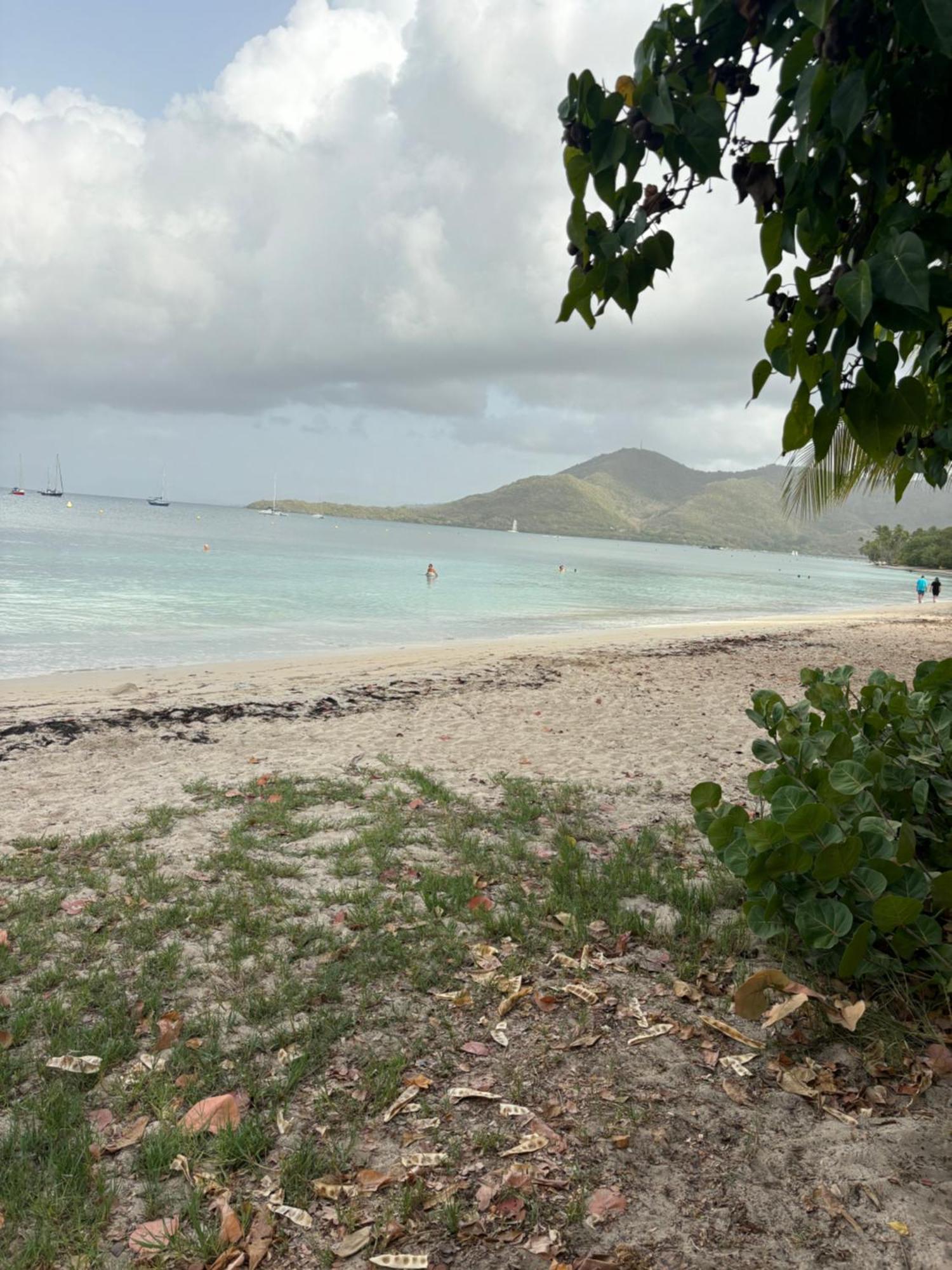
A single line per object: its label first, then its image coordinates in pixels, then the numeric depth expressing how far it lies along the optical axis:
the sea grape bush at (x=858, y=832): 2.89
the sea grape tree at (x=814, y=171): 1.27
